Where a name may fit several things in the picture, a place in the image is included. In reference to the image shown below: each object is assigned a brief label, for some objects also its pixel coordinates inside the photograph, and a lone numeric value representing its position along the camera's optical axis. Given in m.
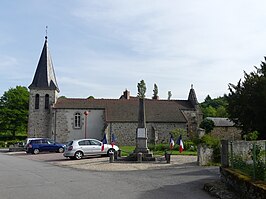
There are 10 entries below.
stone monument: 22.32
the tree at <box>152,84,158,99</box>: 63.17
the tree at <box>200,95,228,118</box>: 82.38
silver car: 23.63
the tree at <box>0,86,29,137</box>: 60.09
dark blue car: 32.69
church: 47.53
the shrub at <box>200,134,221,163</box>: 19.61
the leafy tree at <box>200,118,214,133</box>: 50.41
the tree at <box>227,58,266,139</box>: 27.23
